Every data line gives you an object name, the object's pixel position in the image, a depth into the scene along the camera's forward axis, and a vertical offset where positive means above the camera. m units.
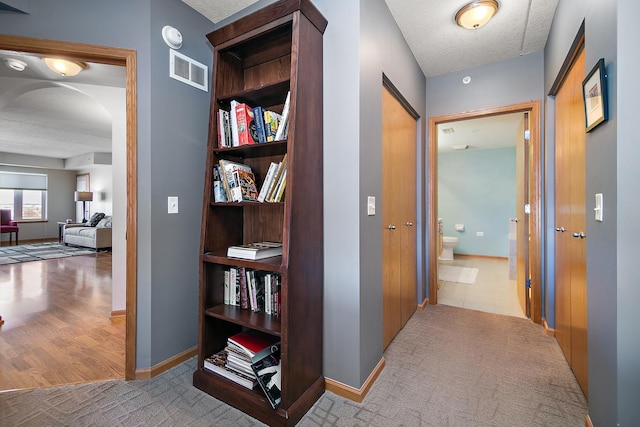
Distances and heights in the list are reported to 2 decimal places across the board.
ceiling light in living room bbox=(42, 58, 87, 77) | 2.31 +1.24
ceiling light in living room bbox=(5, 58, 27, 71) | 2.32 +1.27
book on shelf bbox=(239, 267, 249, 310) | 1.73 -0.46
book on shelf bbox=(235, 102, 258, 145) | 1.69 +0.54
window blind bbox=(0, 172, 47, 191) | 7.95 +0.97
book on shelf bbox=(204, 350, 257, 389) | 1.54 -0.90
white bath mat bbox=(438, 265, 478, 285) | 4.17 -0.98
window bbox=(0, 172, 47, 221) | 7.98 +0.57
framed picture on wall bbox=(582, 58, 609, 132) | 1.15 +0.51
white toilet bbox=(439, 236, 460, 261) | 5.56 -0.68
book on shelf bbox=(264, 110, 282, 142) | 1.68 +0.54
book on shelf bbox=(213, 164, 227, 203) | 1.75 +0.17
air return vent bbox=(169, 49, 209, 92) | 1.89 +1.01
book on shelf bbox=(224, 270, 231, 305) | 1.79 -0.47
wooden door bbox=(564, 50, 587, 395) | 1.58 -0.15
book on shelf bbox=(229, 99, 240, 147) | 1.71 +0.56
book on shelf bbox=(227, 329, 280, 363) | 1.55 -0.75
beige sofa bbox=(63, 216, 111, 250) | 6.56 -0.50
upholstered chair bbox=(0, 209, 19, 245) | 7.52 -0.26
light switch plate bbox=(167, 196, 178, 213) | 1.89 +0.07
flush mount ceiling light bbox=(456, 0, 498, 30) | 1.94 +1.42
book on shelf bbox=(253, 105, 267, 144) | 1.69 +0.55
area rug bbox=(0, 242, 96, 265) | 5.70 -0.86
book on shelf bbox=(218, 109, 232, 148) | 1.75 +0.53
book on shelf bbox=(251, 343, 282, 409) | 1.42 -0.85
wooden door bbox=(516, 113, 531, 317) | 2.73 -0.01
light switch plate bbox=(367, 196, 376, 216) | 1.68 +0.05
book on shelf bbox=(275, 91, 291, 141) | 1.55 +0.49
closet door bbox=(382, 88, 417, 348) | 2.09 -0.01
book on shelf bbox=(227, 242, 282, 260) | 1.55 -0.21
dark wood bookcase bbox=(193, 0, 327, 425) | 1.42 +0.00
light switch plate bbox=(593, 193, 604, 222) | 1.18 +0.02
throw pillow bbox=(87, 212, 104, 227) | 7.49 -0.14
